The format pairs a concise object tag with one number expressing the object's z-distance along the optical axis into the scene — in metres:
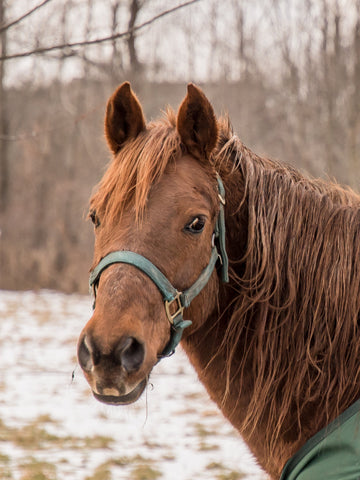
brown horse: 4.55
